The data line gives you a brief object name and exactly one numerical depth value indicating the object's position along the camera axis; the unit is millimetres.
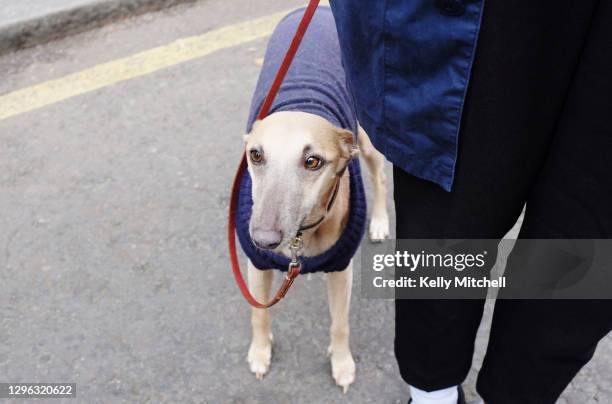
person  1136
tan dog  1730
